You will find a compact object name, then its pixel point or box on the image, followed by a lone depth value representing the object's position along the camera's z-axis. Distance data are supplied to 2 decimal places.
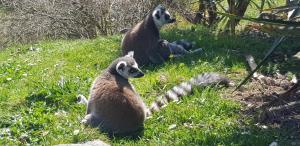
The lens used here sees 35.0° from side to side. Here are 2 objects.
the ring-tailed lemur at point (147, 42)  7.32
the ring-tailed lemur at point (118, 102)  4.73
